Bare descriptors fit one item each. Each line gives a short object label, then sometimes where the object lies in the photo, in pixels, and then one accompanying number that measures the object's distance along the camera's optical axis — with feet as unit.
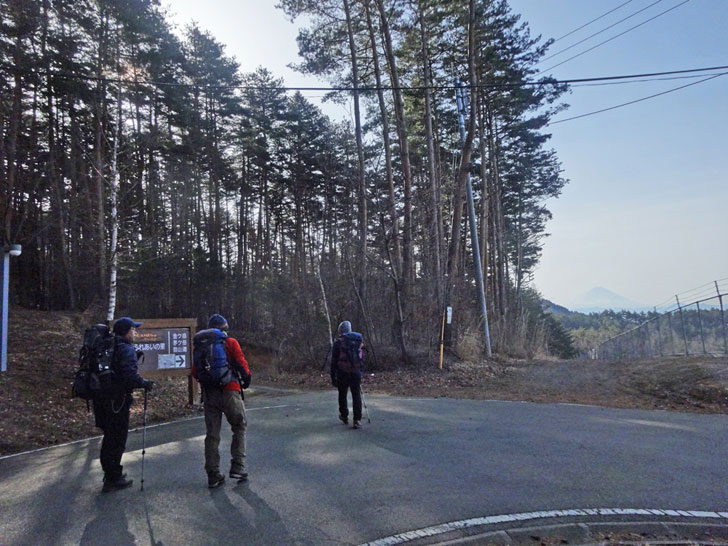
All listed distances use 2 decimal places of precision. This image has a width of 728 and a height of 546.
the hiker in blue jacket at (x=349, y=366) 27.86
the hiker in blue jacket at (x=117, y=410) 18.22
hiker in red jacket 18.34
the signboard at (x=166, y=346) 35.81
